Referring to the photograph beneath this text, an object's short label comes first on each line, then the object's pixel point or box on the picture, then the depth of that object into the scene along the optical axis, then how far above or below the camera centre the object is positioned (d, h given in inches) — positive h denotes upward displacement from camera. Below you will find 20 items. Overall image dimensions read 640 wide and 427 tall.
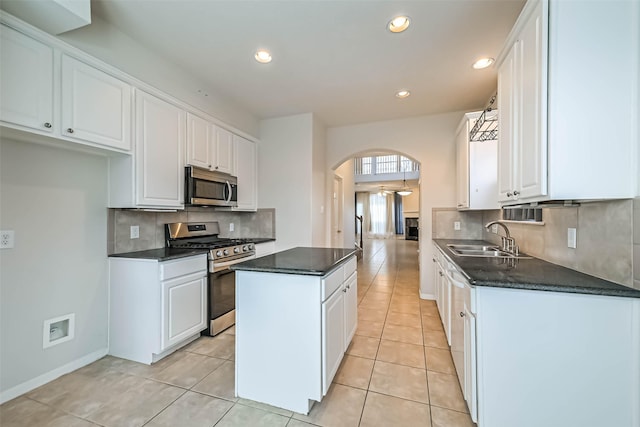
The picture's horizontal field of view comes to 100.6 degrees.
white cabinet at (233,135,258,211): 144.6 +23.0
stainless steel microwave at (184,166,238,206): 109.7 +11.3
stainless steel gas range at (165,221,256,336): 108.0 -20.7
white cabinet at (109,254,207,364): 87.1 -32.3
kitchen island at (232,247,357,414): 64.0 -29.8
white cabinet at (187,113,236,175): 113.4 +31.2
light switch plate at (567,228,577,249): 65.3 -6.0
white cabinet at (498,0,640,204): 48.4 +21.6
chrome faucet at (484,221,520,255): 95.3 -11.2
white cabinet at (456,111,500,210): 113.7 +18.7
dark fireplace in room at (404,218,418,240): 521.3 -30.3
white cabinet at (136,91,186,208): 91.7 +22.5
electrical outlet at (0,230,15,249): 69.5 -7.1
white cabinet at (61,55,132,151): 71.0 +31.1
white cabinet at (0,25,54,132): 59.7 +31.1
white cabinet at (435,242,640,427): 48.5 -28.2
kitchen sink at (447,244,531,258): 98.0 -15.1
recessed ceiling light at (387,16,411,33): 79.1 +58.0
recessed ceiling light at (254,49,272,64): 95.2 +57.9
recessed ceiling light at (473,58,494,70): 99.6 +57.7
